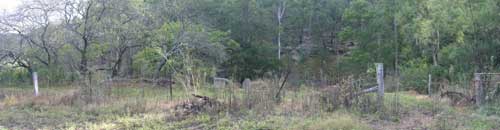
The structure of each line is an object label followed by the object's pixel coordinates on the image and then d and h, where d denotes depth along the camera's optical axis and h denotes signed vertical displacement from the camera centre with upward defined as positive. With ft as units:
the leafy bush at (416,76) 53.26 -2.39
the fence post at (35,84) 37.52 -1.67
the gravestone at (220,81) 49.14 -2.30
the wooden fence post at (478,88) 29.12 -2.11
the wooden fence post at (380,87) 26.36 -1.78
